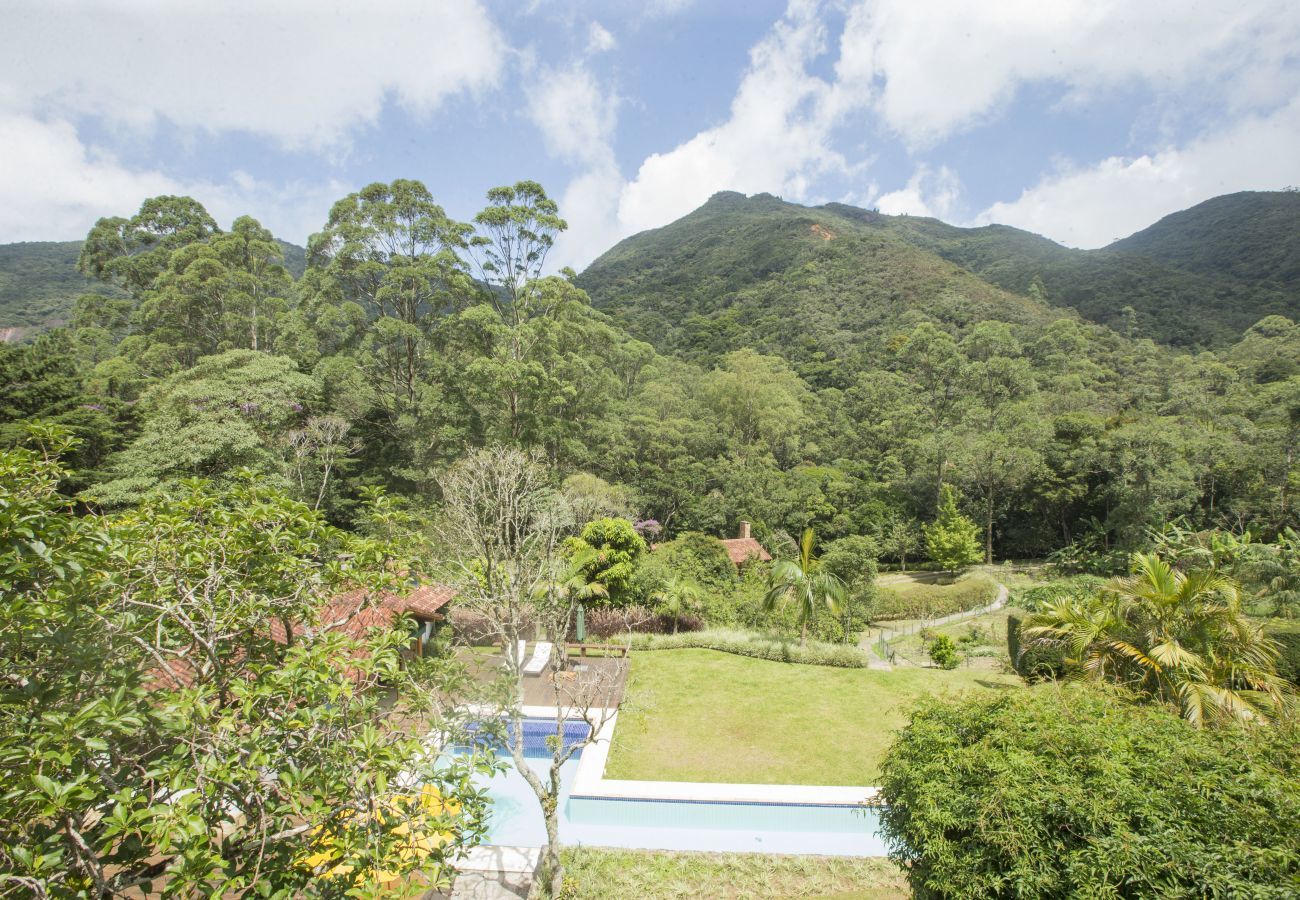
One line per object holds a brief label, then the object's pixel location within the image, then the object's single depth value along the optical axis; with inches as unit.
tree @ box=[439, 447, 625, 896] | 268.1
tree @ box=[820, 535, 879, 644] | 703.7
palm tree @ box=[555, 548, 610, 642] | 568.1
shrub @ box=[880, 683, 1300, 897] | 147.5
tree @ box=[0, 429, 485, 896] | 107.9
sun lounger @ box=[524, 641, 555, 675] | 534.9
